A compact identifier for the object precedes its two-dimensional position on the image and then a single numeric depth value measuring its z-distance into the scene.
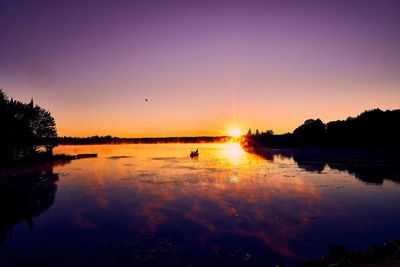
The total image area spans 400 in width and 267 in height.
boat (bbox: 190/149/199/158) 99.41
